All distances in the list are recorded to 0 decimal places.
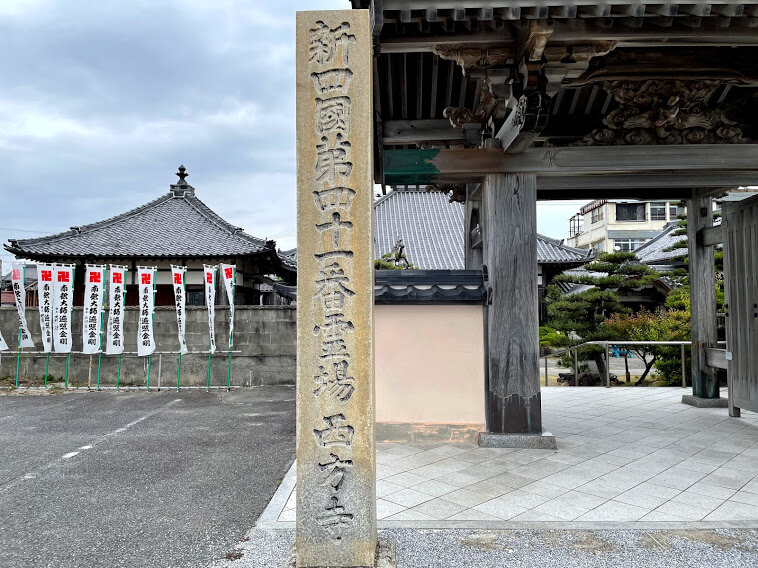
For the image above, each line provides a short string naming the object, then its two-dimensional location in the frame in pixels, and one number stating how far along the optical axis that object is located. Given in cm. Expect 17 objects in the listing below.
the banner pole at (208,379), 1284
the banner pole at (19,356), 1285
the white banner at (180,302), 1279
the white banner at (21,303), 1256
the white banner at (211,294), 1291
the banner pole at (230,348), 1291
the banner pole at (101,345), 1258
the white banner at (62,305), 1234
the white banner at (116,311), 1246
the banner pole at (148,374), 1260
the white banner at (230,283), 1295
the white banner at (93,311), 1238
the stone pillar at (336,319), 296
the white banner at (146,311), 1250
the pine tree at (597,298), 1424
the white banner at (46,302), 1223
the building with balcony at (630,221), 4469
